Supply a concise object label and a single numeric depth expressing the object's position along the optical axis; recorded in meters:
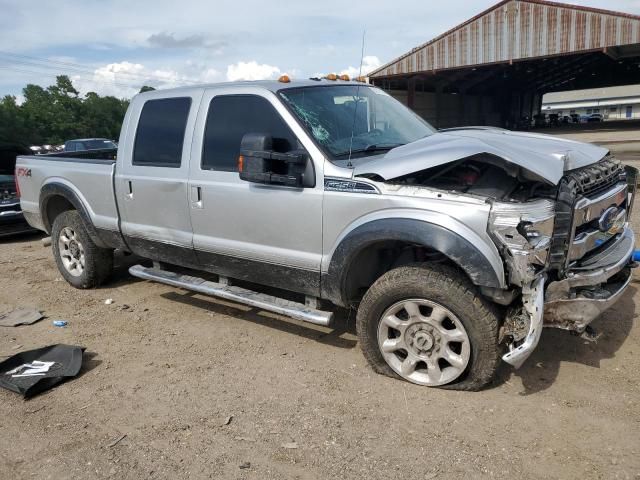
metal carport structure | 23.77
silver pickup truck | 3.16
